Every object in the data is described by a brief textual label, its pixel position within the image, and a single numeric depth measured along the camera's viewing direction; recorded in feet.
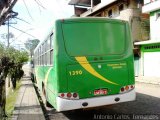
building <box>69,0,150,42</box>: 45.93
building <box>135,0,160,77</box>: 41.49
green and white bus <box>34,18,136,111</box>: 13.71
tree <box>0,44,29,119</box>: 15.37
